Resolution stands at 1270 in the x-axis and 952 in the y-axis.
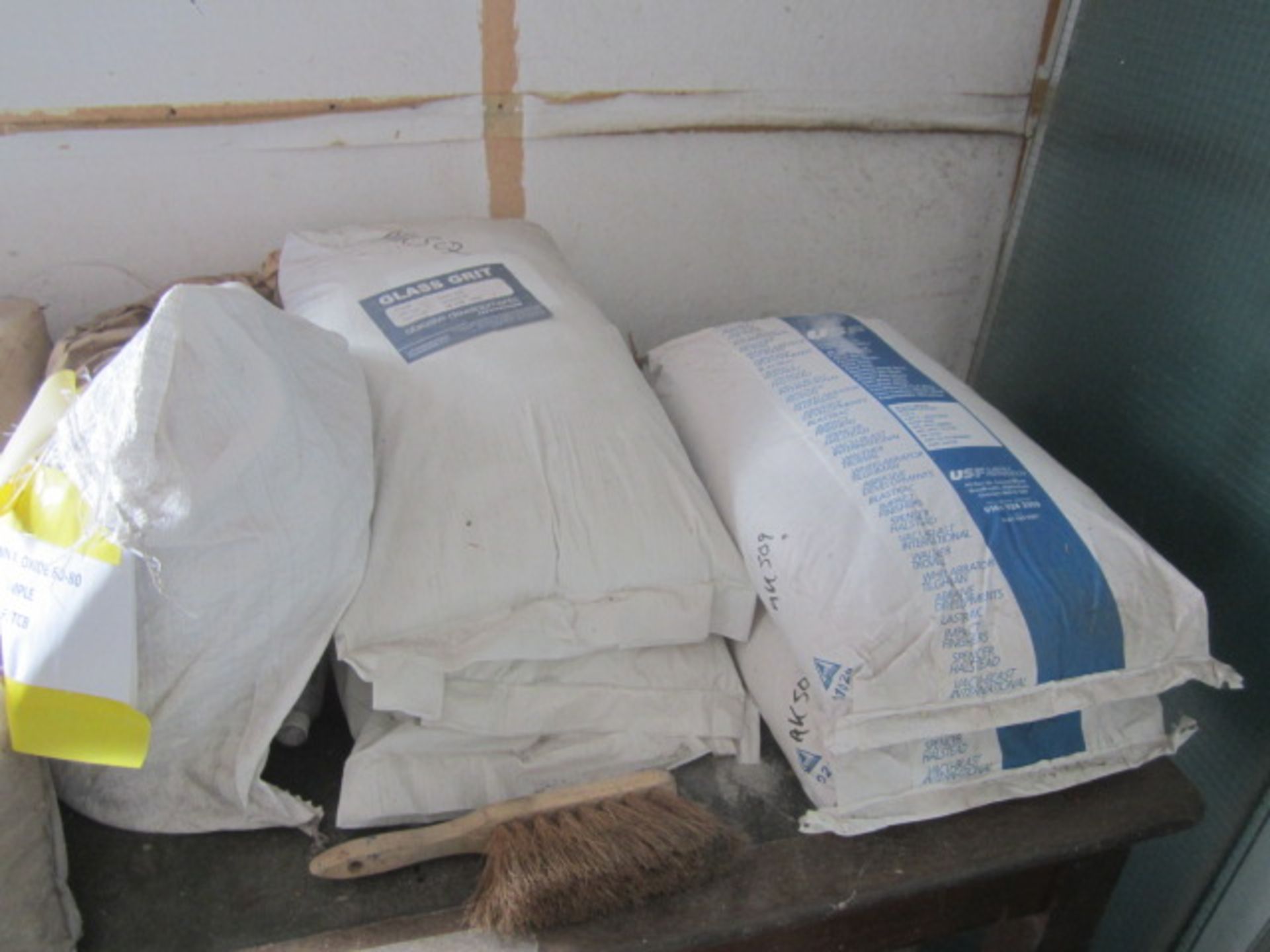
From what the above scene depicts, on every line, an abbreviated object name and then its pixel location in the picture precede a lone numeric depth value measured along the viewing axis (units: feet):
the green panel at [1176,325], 3.02
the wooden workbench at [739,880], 2.11
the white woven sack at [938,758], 2.30
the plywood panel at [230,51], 2.94
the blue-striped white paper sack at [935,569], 2.21
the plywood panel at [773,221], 3.70
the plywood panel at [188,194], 3.13
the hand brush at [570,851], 2.05
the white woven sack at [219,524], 1.86
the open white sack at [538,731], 2.28
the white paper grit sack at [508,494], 2.26
